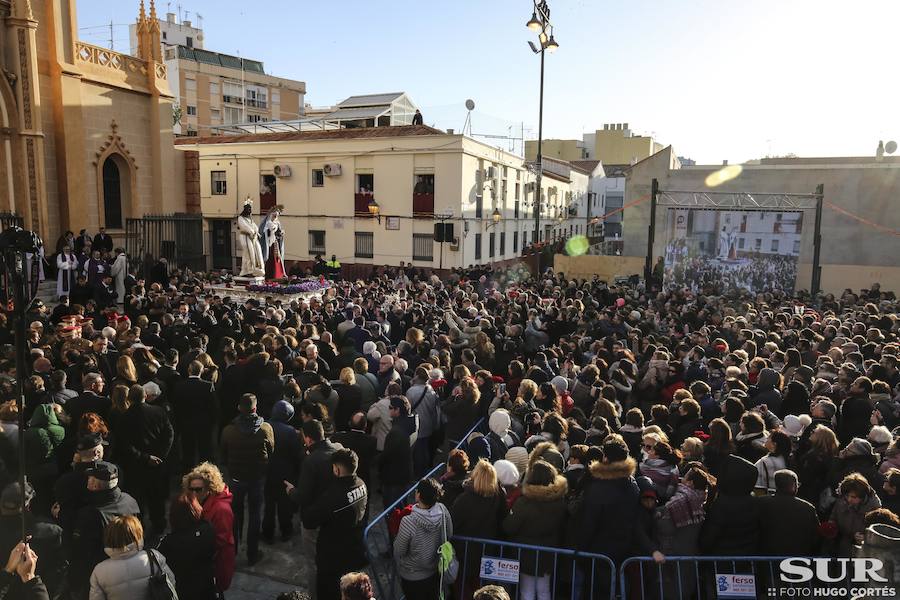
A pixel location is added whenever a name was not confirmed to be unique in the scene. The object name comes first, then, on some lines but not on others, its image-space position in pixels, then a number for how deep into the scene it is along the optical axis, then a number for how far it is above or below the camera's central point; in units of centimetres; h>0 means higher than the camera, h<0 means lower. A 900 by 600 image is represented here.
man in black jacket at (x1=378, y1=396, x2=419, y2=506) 577 -218
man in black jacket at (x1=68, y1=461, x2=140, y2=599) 404 -192
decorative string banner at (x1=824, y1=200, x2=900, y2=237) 2192 +41
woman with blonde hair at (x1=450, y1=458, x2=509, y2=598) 432 -197
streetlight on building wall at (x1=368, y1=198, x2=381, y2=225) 2583 +60
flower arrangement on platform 1547 -164
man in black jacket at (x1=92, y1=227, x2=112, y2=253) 1691 -66
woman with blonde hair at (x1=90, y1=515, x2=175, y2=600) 335 -190
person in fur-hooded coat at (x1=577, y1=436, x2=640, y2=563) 429 -193
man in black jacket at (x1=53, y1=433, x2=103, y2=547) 437 -190
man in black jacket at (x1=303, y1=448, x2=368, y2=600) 433 -212
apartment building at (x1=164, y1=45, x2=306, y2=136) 4822 +1081
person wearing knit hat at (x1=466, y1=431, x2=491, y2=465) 526 -190
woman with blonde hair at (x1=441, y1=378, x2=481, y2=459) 651 -196
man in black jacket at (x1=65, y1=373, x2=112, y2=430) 572 -174
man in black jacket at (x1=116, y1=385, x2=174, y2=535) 560 -210
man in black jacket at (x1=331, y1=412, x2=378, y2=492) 548 -192
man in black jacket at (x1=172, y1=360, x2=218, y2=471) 649 -203
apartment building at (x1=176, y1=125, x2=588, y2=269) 2542 +140
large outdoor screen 1936 -70
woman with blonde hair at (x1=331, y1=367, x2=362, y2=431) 671 -191
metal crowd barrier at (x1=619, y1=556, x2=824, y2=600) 427 -249
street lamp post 1531 +506
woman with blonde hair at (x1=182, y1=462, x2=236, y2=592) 423 -199
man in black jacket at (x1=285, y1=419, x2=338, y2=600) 466 -195
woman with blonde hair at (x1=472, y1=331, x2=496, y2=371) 864 -175
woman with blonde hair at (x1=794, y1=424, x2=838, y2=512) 498 -188
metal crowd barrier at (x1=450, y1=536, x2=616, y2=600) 434 -243
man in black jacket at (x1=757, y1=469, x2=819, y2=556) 428 -201
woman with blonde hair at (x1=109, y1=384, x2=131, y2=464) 561 -174
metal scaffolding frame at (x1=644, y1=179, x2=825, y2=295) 1901 +102
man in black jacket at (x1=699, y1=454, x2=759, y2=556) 431 -199
